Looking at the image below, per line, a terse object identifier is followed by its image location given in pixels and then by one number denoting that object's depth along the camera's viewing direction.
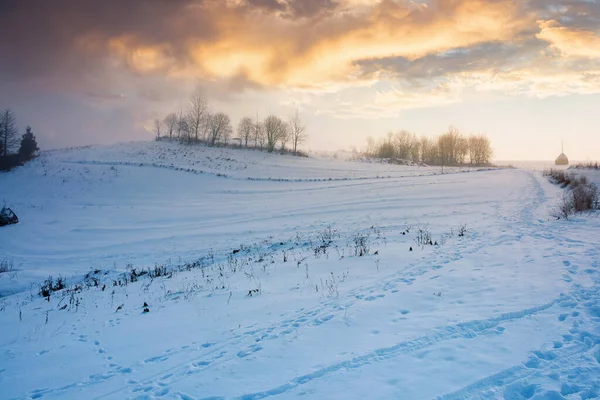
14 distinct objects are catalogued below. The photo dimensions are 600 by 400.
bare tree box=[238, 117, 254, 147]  92.12
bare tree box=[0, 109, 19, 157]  55.97
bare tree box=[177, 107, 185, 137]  86.76
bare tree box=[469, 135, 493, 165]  115.38
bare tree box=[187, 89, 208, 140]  80.88
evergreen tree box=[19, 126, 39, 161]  55.34
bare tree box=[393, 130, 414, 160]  112.19
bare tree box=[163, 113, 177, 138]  99.62
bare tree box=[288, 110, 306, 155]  90.25
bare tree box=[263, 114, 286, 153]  85.97
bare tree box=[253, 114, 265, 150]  92.38
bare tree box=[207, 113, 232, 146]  84.88
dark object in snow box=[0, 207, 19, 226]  23.47
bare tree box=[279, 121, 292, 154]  87.18
